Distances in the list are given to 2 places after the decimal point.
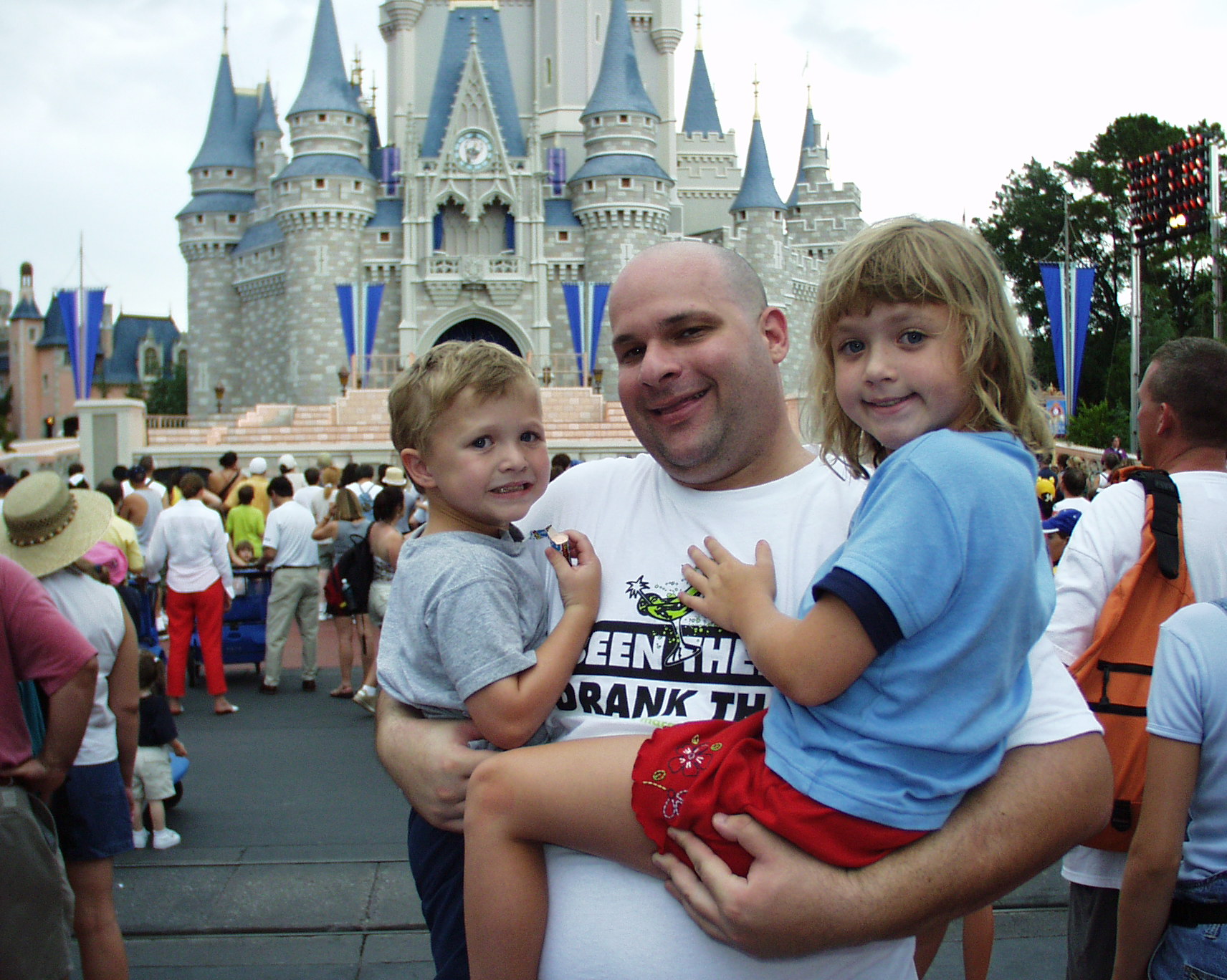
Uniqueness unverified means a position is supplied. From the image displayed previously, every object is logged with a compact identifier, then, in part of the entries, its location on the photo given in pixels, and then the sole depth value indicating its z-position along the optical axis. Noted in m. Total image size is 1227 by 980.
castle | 35.59
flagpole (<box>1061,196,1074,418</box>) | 20.84
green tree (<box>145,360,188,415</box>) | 51.50
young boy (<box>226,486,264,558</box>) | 9.30
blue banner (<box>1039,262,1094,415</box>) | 19.94
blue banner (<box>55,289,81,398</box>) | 28.66
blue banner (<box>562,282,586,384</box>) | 33.03
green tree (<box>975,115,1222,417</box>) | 35.81
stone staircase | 28.27
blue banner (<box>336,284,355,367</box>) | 32.78
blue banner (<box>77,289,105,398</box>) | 28.95
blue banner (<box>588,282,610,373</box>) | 33.50
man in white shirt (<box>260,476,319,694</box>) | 8.20
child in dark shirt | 4.73
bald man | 1.53
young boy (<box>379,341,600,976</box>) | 1.81
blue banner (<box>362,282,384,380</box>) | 32.81
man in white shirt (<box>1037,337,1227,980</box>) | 2.52
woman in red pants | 7.34
